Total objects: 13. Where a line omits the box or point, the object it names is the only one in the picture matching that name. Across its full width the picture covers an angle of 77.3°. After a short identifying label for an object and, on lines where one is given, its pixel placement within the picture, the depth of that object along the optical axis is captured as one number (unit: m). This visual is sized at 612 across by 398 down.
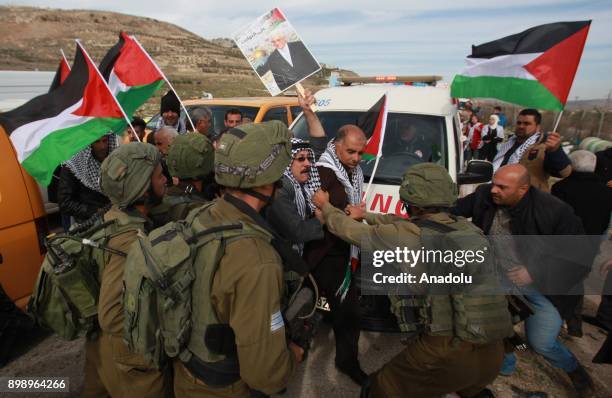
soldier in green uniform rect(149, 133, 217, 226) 2.51
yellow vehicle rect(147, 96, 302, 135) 6.59
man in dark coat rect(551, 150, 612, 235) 3.49
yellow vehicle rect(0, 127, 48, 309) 2.89
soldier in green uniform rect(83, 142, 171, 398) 1.69
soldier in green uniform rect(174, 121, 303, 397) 1.31
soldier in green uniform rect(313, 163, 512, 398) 1.90
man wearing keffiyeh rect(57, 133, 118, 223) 3.08
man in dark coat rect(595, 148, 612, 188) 3.63
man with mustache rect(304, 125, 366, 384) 2.78
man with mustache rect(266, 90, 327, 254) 2.35
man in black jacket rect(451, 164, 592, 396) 2.66
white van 3.74
